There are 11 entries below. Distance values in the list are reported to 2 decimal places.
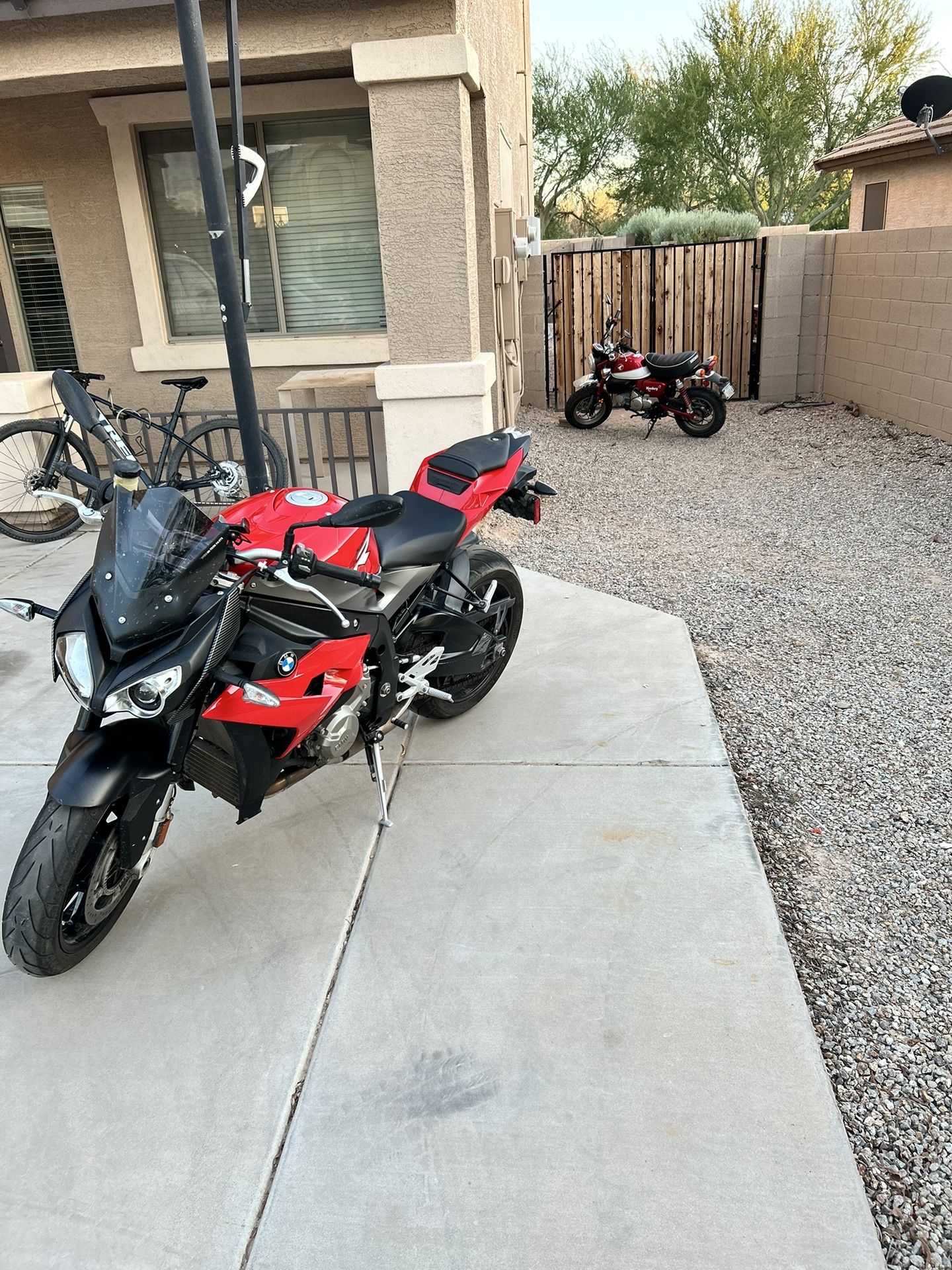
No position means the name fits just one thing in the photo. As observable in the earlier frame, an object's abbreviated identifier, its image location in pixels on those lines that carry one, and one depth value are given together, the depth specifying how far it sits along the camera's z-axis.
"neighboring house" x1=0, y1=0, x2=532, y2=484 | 5.59
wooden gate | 11.32
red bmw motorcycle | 2.25
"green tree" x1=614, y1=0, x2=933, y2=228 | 26.97
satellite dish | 9.84
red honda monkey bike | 9.90
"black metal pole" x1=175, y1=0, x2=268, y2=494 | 3.92
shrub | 22.78
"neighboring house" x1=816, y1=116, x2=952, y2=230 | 13.95
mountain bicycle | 6.00
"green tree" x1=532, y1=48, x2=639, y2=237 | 31.47
